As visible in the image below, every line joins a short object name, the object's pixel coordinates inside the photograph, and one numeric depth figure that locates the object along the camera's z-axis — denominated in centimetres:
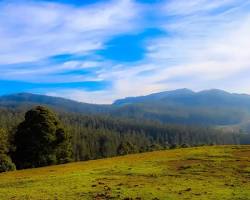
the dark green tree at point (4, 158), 7525
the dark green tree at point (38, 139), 8088
